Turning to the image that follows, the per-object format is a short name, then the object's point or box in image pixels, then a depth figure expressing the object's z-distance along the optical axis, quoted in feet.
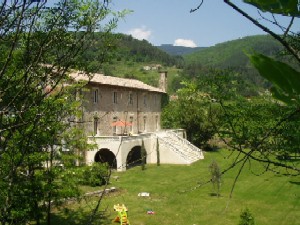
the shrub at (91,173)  45.06
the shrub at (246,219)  45.99
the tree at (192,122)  132.05
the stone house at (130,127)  97.19
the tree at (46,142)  8.94
